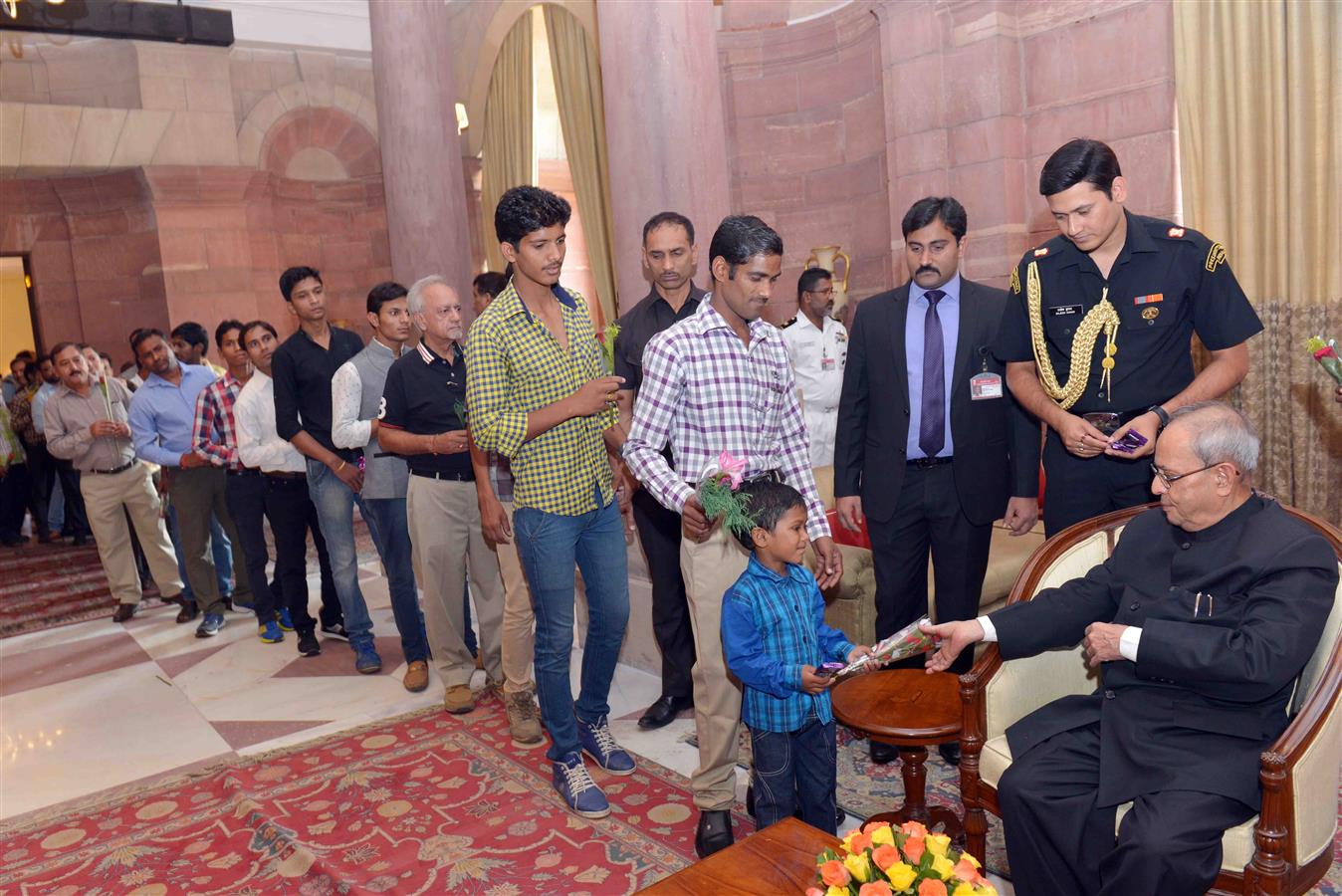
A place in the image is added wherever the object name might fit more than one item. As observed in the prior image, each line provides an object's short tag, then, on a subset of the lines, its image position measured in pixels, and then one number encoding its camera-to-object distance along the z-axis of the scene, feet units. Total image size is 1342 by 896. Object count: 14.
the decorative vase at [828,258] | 24.81
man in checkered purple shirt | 9.23
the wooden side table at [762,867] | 6.82
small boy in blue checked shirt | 8.50
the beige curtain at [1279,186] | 15.64
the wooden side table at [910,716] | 8.79
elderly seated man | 6.91
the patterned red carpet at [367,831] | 10.18
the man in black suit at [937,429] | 10.78
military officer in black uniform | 9.18
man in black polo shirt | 13.83
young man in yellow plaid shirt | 10.20
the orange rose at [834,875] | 5.48
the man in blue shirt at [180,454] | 19.74
